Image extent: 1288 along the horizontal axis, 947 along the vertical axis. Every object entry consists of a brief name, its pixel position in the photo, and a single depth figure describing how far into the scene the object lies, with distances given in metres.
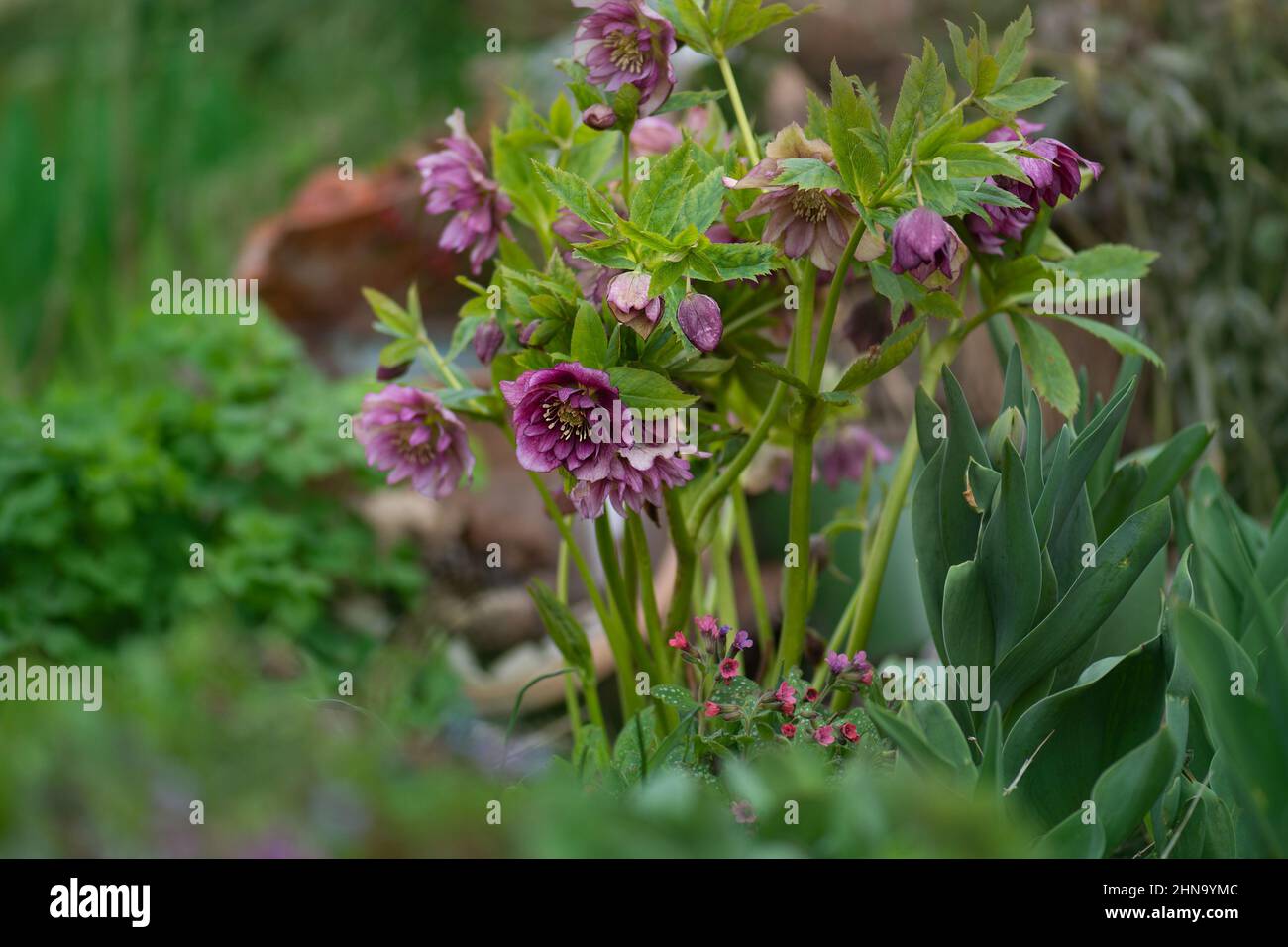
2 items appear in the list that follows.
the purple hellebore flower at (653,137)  1.00
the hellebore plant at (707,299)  0.73
